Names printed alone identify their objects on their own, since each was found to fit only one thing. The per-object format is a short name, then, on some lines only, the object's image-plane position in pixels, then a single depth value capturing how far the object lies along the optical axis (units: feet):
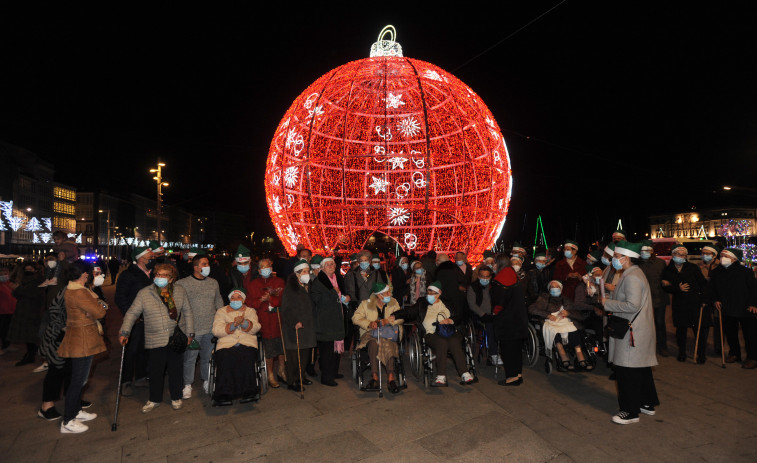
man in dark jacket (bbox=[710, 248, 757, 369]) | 24.84
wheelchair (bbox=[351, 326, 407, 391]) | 21.62
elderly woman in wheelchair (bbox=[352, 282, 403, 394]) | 21.51
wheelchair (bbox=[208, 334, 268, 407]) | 20.04
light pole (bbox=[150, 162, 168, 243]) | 72.16
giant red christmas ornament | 42.93
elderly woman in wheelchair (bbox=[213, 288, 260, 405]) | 19.15
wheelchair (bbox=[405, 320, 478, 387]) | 22.06
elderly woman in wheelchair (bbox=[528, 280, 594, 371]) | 23.49
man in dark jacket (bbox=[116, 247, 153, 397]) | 20.97
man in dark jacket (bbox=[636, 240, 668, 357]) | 26.99
